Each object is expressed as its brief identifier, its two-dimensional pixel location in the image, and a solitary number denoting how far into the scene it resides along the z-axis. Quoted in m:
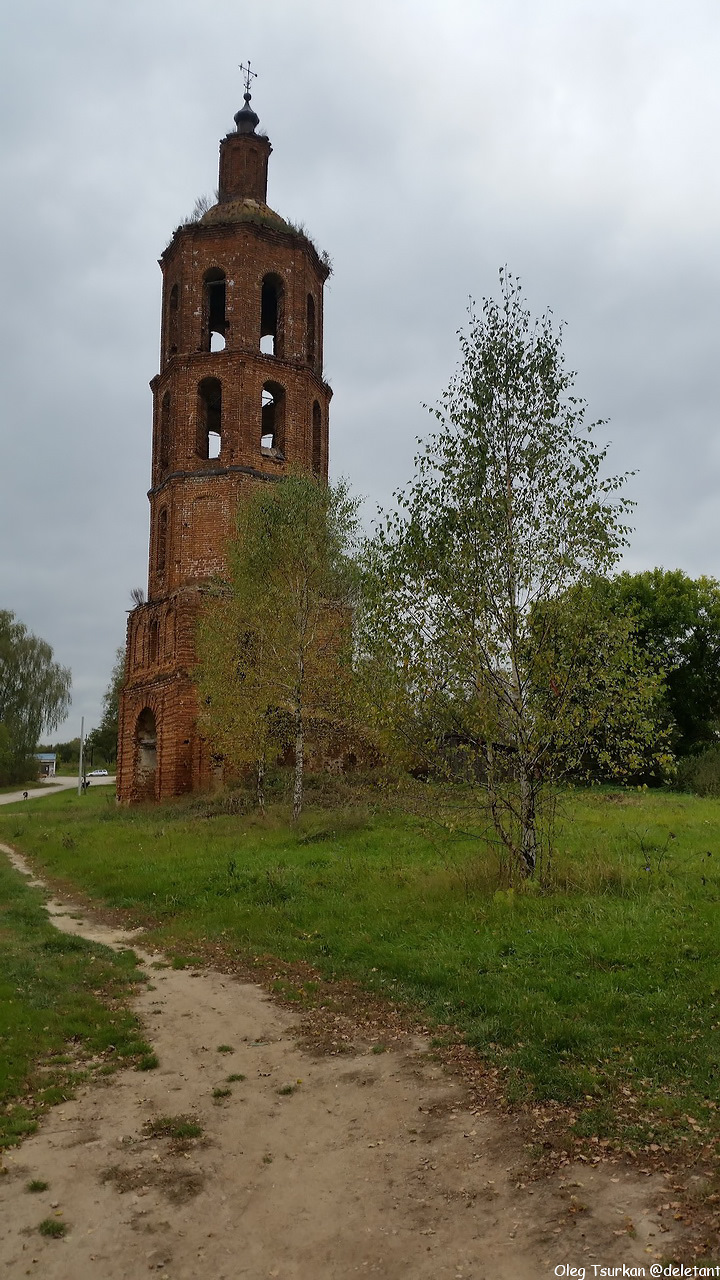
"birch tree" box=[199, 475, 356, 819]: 21.42
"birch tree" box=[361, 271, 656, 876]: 11.30
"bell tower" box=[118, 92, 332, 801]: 28.92
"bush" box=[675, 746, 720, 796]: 26.97
